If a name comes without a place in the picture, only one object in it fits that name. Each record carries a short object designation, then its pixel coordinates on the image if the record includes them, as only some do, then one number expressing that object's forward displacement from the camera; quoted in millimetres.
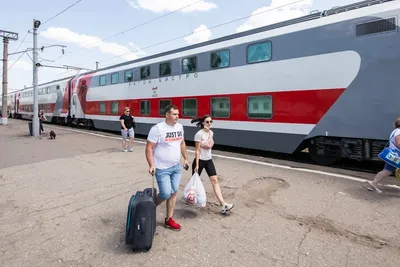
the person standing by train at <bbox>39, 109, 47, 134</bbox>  16684
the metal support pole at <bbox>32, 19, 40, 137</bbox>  15578
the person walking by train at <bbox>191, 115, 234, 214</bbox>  4316
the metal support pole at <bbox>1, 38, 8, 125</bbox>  25656
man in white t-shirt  3619
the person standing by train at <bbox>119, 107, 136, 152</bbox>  10281
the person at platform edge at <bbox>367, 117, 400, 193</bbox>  5023
